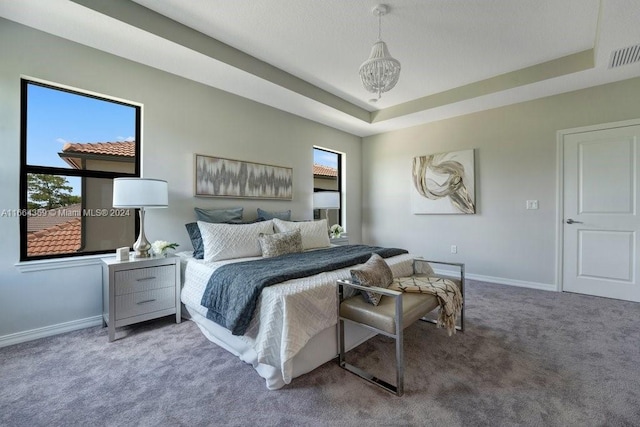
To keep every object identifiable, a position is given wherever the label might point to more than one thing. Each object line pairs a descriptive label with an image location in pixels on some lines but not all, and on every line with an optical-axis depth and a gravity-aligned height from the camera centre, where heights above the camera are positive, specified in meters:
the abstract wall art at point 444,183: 4.24 +0.47
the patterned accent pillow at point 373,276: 1.89 -0.44
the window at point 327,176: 4.74 +0.65
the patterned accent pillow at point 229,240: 2.66 -0.27
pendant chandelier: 2.15 +1.09
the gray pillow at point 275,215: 3.62 -0.03
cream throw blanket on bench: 2.09 -0.59
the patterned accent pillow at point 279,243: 2.84 -0.31
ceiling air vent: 2.61 +1.50
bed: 1.66 -0.74
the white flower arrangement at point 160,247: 2.64 -0.32
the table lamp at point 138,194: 2.42 +0.16
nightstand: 2.30 -0.66
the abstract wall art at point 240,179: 3.29 +0.43
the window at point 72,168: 2.36 +0.39
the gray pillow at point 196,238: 2.77 -0.26
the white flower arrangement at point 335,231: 4.38 -0.28
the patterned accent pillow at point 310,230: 3.30 -0.21
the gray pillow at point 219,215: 3.17 -0.03
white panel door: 3.22 +0.02
